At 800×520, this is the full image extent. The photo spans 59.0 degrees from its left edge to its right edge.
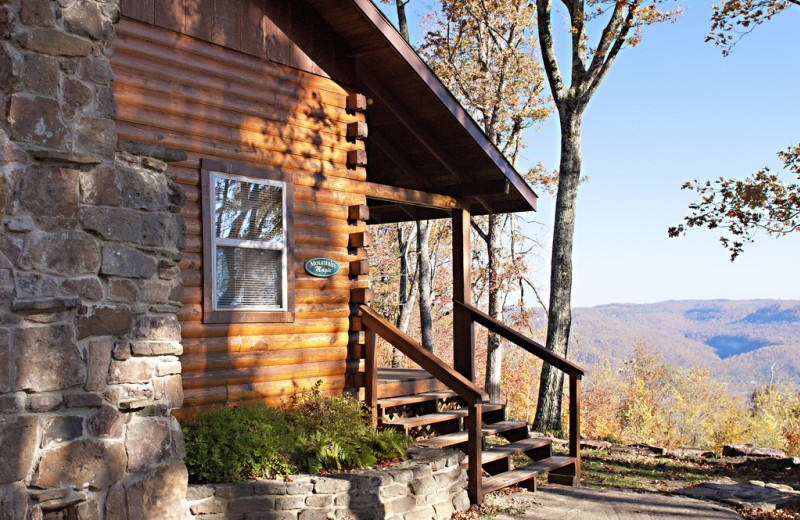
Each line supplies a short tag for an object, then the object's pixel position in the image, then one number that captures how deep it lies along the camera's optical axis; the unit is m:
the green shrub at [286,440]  6.52
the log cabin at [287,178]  7.35
